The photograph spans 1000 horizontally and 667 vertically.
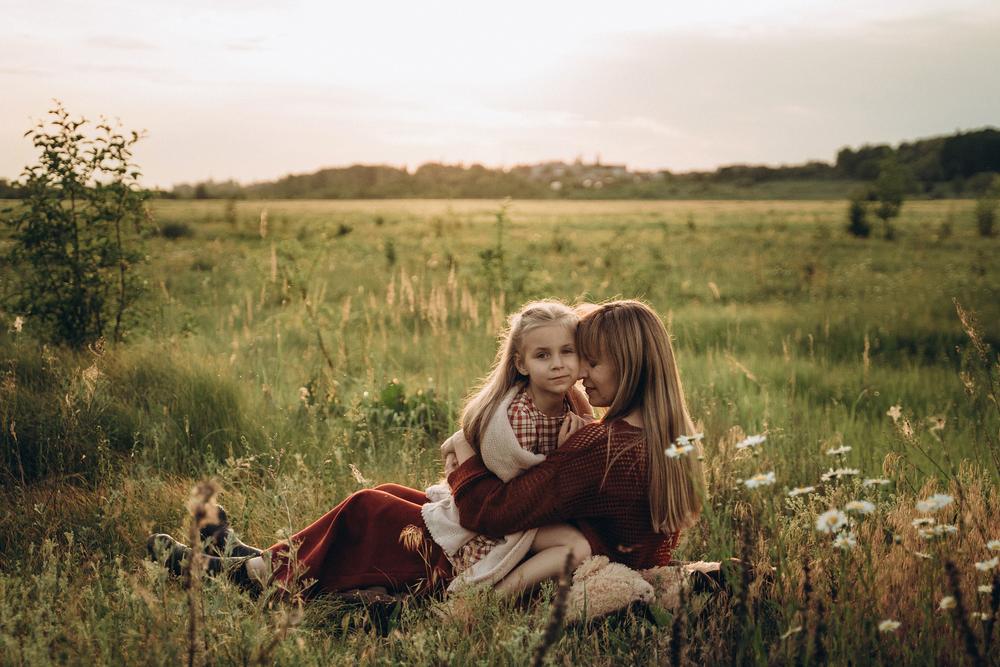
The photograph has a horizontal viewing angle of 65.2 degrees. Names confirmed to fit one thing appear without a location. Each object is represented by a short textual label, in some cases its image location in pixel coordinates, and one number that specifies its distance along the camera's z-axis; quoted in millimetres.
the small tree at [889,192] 33344
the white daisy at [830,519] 1942
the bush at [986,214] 30094
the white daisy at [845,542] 1965
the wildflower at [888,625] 1917
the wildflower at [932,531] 2050
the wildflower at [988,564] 1956
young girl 2986
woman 2918
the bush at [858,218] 30952
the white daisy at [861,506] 1998
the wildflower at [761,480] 1907
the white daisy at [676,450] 2024
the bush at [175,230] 25373
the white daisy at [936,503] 1957
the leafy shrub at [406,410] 5082
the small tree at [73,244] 5848
